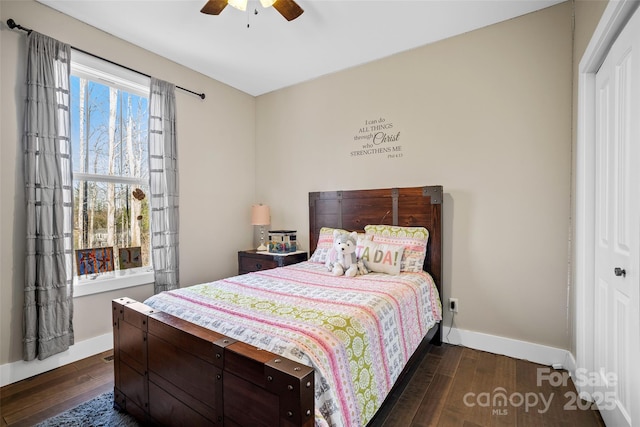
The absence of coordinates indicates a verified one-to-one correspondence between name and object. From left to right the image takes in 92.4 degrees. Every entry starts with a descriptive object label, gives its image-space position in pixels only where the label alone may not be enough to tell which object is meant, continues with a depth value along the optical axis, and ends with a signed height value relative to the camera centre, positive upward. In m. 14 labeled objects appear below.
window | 2.59 +0.33
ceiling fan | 2.07 +1.41
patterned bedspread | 1.24 -0.55
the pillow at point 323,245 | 3.04 -0.36
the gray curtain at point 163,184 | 2.97 +0.27
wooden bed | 1.05 -0.70
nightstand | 3.35 -0.56
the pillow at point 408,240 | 2.64 -0.28
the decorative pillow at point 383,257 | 2.52 -0.40
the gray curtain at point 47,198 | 2.17 +0.10
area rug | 1.72 -1.19
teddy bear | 2.51 -0.42
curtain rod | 2.12 +1.31
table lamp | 3.82 -0.07
